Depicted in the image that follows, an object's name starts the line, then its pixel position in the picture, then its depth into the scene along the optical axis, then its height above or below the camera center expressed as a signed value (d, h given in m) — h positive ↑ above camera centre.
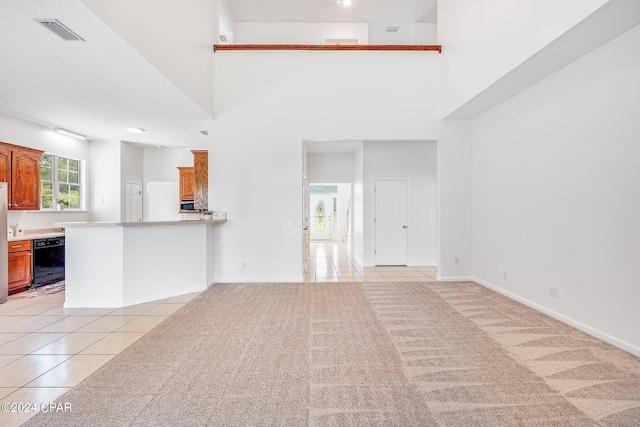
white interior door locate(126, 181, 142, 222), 7.39 +0.30
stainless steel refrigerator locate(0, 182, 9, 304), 4.47 -0.49
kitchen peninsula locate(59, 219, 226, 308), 4.04 -0.67
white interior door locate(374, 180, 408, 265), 7.14 -0.19
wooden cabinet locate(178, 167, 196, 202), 7.77 +0.76
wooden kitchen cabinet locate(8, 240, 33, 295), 4.78 -0.82
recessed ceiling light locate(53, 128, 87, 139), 5.85 +1.60
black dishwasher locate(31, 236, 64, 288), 5.20 -0.82
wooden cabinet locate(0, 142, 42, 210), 5.01 +0.67
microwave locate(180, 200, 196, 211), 7.62 +0.17
